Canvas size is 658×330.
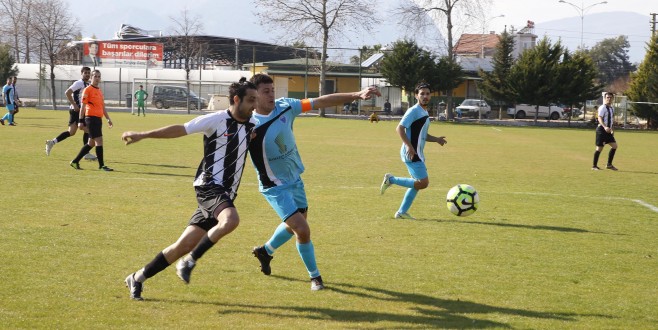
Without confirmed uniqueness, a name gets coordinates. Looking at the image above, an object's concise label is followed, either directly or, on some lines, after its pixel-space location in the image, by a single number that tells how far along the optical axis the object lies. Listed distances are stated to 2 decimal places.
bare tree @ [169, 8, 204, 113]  75.94
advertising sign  77.69
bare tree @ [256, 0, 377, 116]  59.78
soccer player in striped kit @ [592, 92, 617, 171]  20.02
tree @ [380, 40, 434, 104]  55.99
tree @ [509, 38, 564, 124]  53.75
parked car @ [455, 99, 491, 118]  61.09
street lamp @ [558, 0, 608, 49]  65.06
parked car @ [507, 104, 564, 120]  62.50
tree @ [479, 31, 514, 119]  56.09
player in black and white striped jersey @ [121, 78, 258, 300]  6.43
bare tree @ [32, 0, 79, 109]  58.03
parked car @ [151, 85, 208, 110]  57.44
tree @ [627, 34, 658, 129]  51.16
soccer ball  10.95
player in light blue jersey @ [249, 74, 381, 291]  6.95
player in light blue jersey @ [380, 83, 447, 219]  11.12
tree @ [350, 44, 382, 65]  73.08
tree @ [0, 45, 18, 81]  60.75
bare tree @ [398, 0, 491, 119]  60.47
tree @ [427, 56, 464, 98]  57.09
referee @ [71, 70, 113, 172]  15.81
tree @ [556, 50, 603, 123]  53.97
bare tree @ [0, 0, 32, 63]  65.00
